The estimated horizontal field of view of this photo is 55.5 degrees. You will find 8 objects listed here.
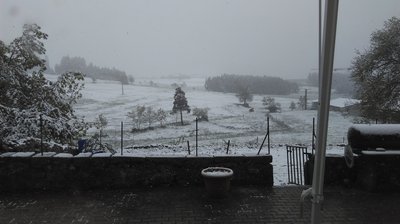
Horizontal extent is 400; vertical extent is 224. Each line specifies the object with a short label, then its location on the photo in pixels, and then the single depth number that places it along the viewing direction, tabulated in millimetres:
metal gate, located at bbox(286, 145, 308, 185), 10750
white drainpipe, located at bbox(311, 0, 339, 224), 2861
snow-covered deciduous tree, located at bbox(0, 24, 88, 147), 11805
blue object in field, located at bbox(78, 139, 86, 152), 12645
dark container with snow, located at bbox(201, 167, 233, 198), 6031
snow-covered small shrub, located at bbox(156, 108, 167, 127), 51238
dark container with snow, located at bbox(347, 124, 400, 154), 6758
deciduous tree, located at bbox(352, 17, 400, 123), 22797
